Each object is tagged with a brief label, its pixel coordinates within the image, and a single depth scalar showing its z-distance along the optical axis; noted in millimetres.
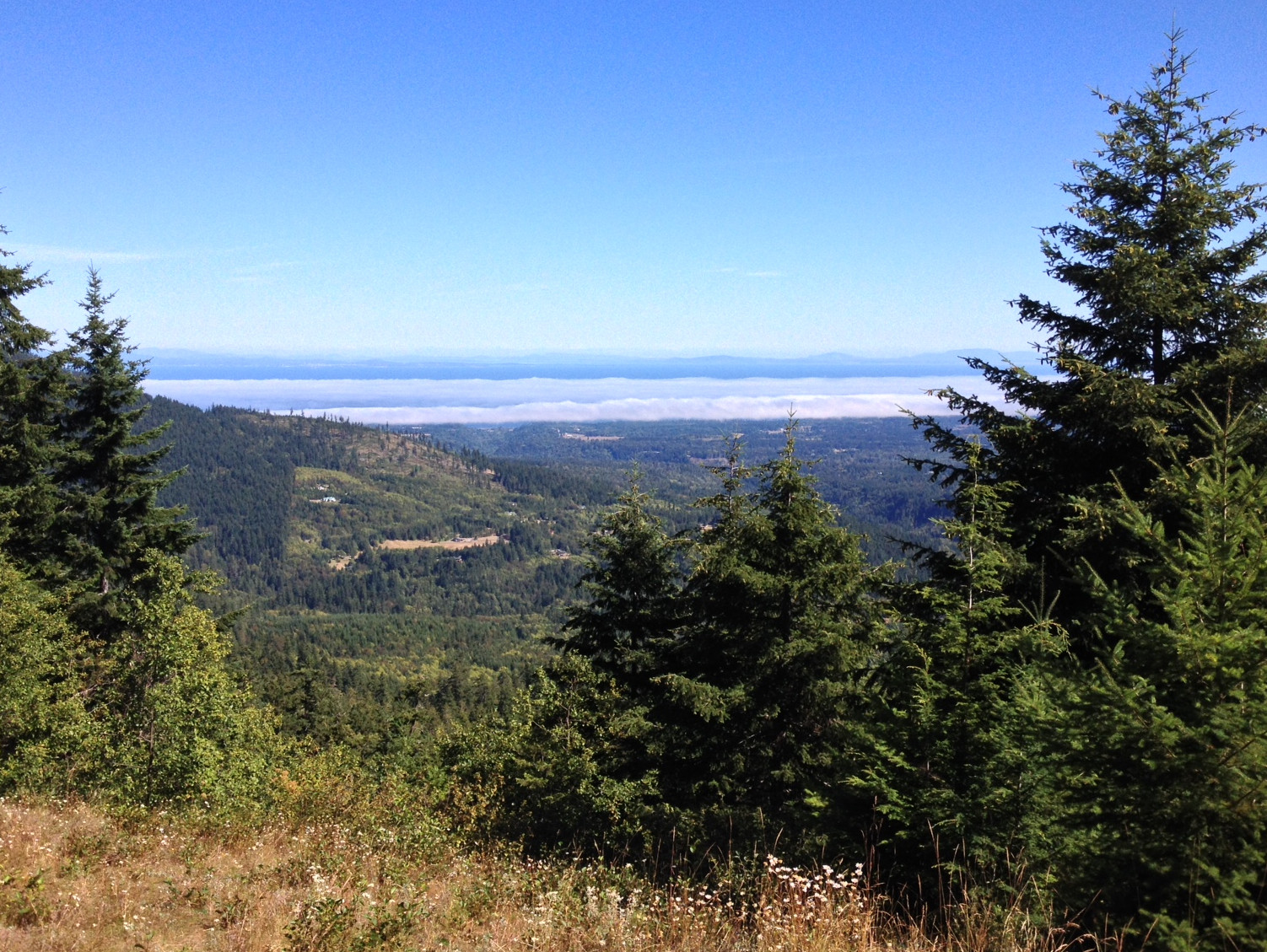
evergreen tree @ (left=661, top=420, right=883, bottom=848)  11641
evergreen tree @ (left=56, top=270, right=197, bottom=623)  18234
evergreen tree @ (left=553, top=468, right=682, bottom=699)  15836
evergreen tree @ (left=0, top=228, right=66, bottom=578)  17047
